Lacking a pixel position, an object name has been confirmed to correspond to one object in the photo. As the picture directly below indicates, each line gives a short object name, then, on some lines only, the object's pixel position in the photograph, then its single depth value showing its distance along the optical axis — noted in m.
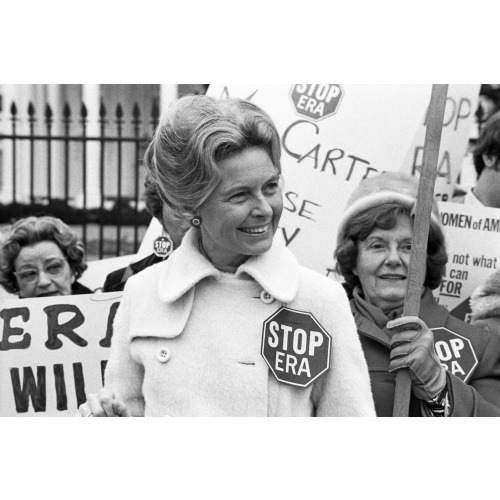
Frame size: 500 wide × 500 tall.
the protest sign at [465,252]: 3.29
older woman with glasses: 3.37
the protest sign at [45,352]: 3.33
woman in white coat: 2.80
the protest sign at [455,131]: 3.44
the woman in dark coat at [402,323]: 3.02
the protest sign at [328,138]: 3.32
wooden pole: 2.99
